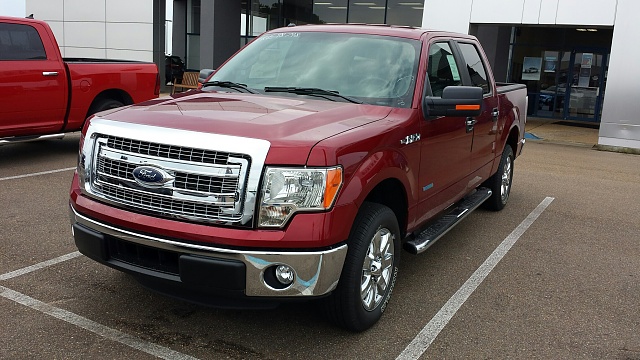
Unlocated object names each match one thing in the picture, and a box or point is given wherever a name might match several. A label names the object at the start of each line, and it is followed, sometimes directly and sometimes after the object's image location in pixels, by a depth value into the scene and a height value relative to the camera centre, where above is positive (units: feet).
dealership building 44.11 +2.88
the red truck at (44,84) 25.67 -1.90
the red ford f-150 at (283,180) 9.89 -2.22
